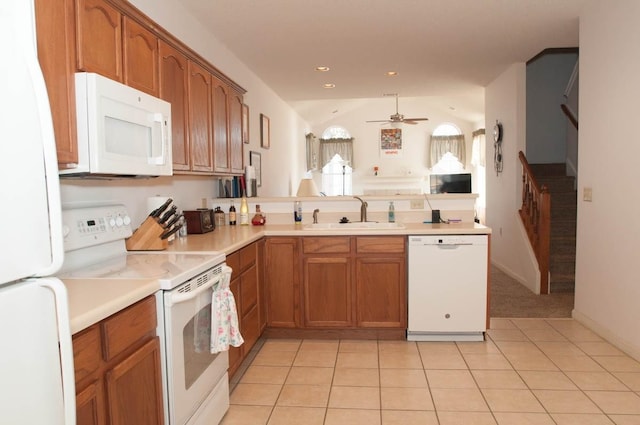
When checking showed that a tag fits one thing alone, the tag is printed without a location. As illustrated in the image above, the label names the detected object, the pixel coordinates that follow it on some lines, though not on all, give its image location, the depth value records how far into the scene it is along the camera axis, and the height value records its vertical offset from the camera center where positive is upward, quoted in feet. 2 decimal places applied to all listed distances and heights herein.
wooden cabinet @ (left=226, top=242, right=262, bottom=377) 8.57 -2.27
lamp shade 22.51 +0.10
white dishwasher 10.64 -2.31
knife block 7.98 -0.84
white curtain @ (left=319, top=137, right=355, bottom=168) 35.17 +3.25
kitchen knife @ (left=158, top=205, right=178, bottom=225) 8.16 -0.46
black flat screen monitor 18.87 +0.24
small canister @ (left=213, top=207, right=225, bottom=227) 12.19 -0.73
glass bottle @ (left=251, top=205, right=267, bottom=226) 12.33 -0.82
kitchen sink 11.28 -0.96
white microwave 5.48 +0.86
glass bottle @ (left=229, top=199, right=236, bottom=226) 12.56 -0.72
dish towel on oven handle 6.68 -1.97
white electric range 5.62 -1.34
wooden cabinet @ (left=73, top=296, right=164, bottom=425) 4.04 -1.83
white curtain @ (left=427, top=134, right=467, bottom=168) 34.01 +3.16
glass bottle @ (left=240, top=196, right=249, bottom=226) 12.39 -0.66
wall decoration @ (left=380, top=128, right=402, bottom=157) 34.96 +3.73
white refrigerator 2.68 -0.35
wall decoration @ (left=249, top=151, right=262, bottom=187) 17.16 +1.13
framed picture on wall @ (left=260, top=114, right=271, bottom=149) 18.93 +2.60
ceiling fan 23.27 +3.72
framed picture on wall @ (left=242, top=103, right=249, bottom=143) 15.67 +2.41
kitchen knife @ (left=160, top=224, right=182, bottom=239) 8.16 -0.77
